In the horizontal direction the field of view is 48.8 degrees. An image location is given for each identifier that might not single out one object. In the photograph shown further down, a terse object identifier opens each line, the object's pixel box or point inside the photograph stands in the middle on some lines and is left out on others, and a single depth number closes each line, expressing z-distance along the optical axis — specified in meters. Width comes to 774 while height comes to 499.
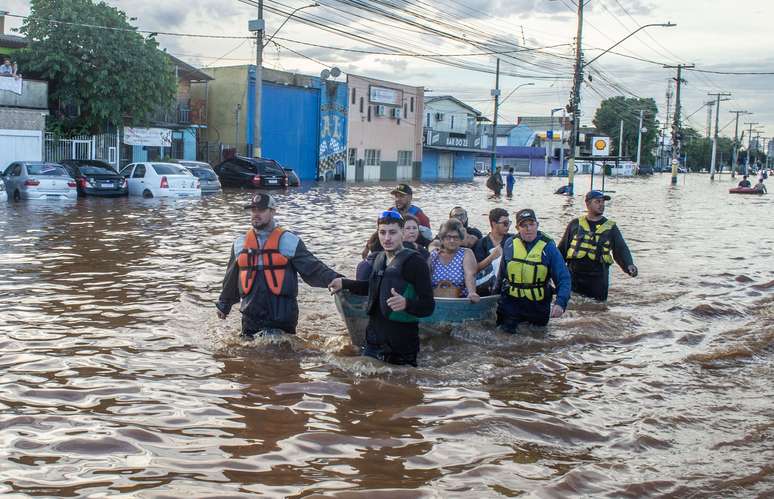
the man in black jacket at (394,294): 6.56
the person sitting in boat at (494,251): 9.69
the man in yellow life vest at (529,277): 8.62
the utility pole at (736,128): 130.38
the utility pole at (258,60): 37.03
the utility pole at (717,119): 93.24
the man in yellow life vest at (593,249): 10.38
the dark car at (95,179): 28.78
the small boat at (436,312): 7.97
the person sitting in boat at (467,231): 9.78
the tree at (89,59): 35.22
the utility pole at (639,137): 115.80
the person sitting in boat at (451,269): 8.70
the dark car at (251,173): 37.94
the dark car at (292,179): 41.53
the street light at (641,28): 37.78
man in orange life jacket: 7.50
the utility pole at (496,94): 65.19
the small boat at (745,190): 51.47
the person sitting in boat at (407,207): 10.14
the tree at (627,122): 124.62
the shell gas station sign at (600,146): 38.50
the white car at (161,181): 30.02
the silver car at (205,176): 33.69
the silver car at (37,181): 26.11
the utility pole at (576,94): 43.75
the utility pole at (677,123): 73.69
